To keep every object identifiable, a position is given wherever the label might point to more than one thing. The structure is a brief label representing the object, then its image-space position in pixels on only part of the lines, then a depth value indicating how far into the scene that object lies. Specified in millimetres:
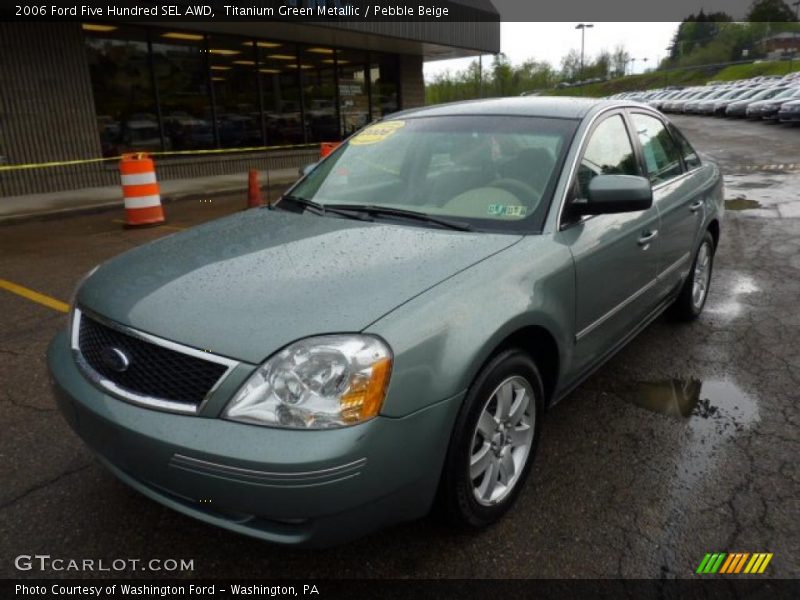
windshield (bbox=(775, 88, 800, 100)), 28625
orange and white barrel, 8297
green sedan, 1865
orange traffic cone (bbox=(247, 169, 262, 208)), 9438
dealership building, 11383
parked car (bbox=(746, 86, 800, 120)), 27516
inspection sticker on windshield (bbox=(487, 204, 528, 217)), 2770
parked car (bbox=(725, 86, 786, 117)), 31394
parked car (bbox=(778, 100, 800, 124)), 24375
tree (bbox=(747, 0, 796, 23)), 103250
